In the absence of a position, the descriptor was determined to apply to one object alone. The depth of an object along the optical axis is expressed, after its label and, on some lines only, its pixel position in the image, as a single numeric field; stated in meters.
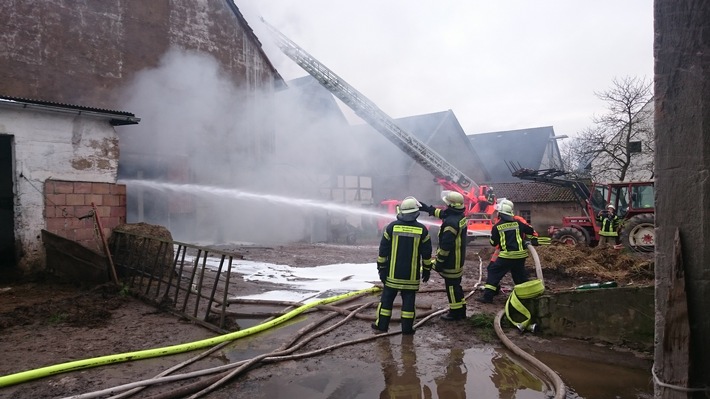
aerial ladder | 16.19
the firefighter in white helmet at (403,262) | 4.78
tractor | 11.03
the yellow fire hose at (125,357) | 3.45
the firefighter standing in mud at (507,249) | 5.88
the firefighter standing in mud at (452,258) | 5.27
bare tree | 19.97
